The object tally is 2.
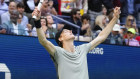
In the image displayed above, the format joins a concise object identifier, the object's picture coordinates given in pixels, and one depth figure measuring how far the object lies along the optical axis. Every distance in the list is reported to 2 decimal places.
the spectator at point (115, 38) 11.90
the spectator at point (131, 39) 12.30
